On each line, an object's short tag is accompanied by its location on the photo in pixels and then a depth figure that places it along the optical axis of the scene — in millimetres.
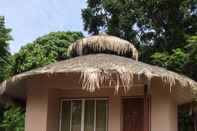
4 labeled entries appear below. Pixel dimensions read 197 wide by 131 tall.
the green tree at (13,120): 21125
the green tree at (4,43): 24094
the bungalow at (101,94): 11156
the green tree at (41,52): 20328
